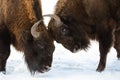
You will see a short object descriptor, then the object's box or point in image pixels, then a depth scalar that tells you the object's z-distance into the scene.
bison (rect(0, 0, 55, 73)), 18.81
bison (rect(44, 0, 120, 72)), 20.71
